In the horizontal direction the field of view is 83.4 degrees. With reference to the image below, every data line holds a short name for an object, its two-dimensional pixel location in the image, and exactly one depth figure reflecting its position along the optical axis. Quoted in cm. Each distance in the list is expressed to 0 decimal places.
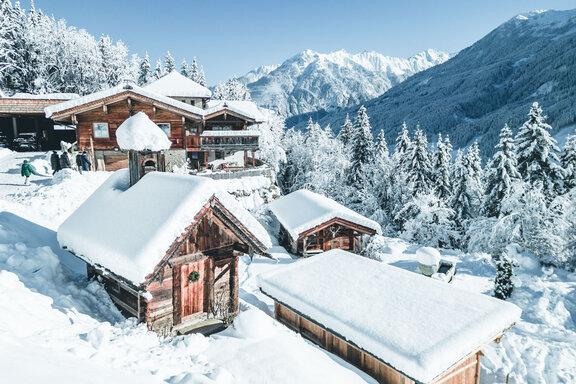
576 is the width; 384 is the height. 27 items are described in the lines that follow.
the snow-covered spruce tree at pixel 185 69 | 7581
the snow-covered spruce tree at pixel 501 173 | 2931
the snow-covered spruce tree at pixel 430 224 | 3069
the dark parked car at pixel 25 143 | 3028
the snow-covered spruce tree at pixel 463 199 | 3459
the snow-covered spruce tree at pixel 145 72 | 7144
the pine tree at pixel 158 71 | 7362
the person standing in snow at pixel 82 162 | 2133
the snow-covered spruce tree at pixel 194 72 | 7556
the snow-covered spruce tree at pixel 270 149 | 4575
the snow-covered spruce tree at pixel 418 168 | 3500
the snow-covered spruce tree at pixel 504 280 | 1772
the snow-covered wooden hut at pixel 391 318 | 812
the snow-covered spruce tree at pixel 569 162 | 2811
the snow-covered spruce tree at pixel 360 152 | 4009
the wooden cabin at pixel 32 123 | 3130
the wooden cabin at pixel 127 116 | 2314
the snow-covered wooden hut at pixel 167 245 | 793
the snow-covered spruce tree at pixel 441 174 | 3534
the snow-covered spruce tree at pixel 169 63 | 7494
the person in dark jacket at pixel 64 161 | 2038
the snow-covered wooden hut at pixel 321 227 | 1998
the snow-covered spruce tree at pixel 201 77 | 7612
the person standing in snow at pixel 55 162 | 1996
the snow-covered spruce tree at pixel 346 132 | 5228
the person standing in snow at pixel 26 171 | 1814
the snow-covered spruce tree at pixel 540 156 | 2708
